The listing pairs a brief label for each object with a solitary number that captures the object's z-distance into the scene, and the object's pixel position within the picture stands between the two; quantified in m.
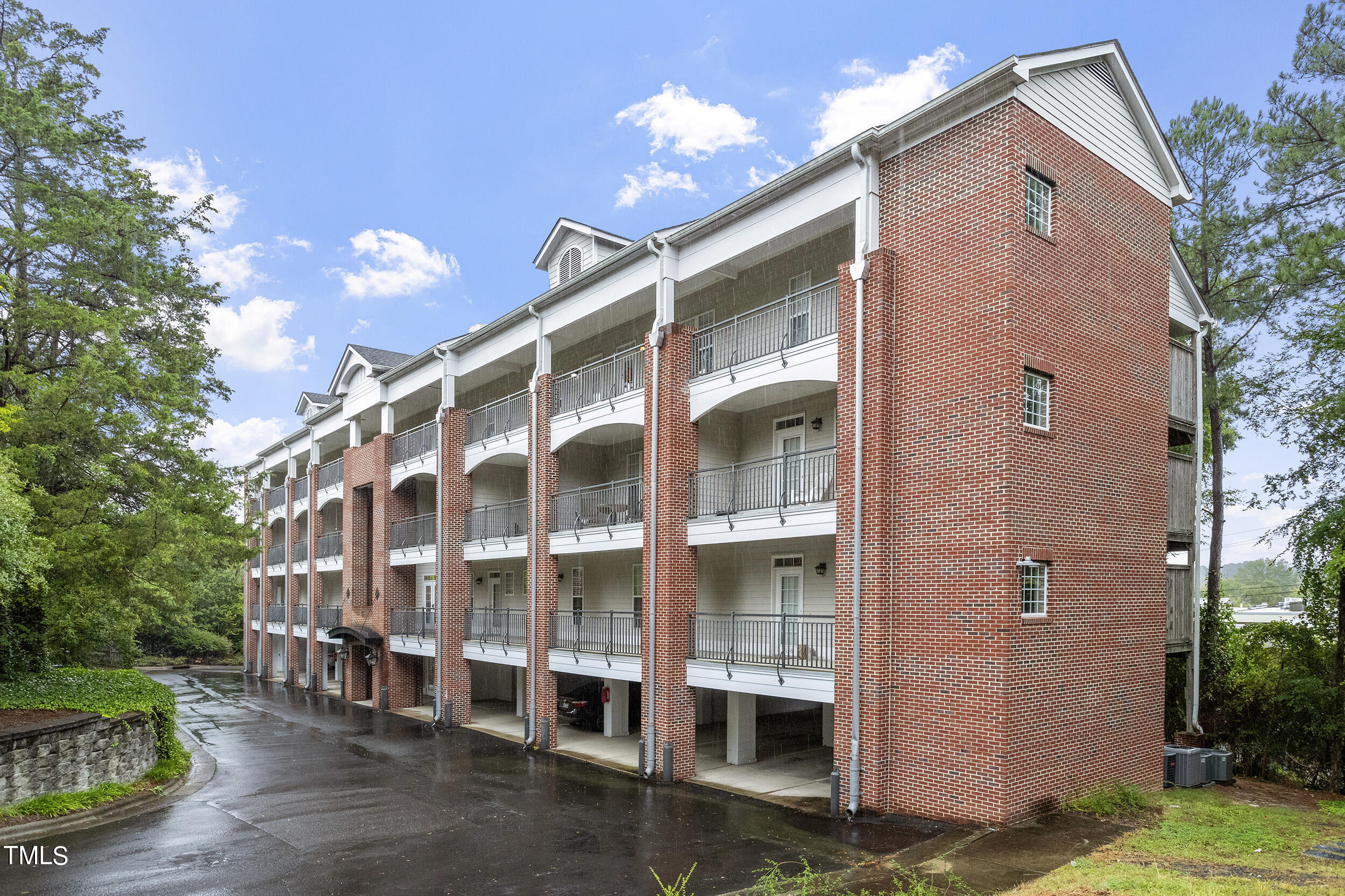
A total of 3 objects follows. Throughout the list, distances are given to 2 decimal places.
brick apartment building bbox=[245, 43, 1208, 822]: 12.77
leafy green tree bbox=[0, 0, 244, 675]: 17.55
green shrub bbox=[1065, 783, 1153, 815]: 13.00
